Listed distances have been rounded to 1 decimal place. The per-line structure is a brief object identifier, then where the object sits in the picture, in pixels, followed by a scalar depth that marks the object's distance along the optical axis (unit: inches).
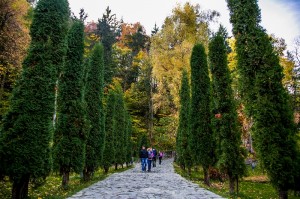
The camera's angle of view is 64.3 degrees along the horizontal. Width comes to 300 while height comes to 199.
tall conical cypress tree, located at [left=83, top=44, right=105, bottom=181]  484.7
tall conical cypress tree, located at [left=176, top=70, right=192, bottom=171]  746.8
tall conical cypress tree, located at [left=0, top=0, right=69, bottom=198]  245.1
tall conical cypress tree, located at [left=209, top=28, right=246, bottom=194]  385.7
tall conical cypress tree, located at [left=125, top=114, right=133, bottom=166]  1111.1
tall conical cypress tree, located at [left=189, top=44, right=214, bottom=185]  495.5
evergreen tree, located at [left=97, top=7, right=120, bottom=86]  1383.5
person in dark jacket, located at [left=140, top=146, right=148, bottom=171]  799.1
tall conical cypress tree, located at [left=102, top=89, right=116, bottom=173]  671.1
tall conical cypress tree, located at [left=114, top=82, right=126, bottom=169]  858.0
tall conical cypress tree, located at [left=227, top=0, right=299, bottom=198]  300.5
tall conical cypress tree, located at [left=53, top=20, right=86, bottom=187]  374.9
